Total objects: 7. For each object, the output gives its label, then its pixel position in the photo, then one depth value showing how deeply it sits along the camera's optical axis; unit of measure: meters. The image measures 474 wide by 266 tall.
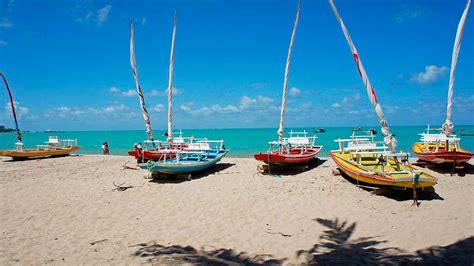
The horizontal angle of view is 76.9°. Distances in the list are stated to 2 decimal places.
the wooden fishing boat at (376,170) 10.21
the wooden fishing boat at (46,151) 24.11
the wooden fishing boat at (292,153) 14.77
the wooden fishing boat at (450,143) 14.63
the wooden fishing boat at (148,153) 18.42
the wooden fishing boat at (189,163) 13.91
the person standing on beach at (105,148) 32.22
